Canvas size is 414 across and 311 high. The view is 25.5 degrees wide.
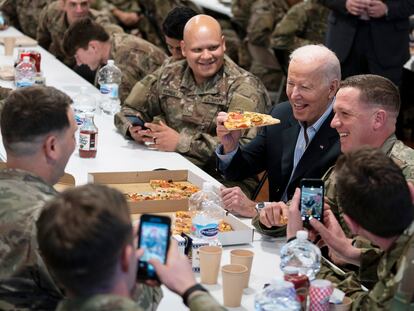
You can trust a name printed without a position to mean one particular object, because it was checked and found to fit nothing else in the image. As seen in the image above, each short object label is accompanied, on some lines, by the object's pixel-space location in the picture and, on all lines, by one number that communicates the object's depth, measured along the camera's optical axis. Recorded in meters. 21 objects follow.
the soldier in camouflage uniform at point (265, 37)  8.72
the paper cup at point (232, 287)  3.03
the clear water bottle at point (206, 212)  3.44
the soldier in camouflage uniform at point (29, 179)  2.73
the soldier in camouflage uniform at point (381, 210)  2.69
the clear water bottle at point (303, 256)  3.11
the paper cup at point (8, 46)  7.30
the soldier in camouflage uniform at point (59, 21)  8.04
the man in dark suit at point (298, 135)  4.28
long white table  3.21
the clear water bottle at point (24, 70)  6.19
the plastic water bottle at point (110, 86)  5.75
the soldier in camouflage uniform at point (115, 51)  6.53
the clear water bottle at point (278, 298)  2.74
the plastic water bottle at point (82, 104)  5.04
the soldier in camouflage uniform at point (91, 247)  2.21
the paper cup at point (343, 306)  2.97
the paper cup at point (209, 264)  3.21
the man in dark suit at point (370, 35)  6.81
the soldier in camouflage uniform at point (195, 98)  4.98
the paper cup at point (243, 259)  3.22
